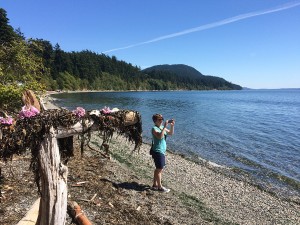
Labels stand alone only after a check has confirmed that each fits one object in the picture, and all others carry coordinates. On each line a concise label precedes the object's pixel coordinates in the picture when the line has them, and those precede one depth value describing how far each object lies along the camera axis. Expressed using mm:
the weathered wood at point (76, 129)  4483
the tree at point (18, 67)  13724
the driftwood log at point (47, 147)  4157
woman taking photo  8619
